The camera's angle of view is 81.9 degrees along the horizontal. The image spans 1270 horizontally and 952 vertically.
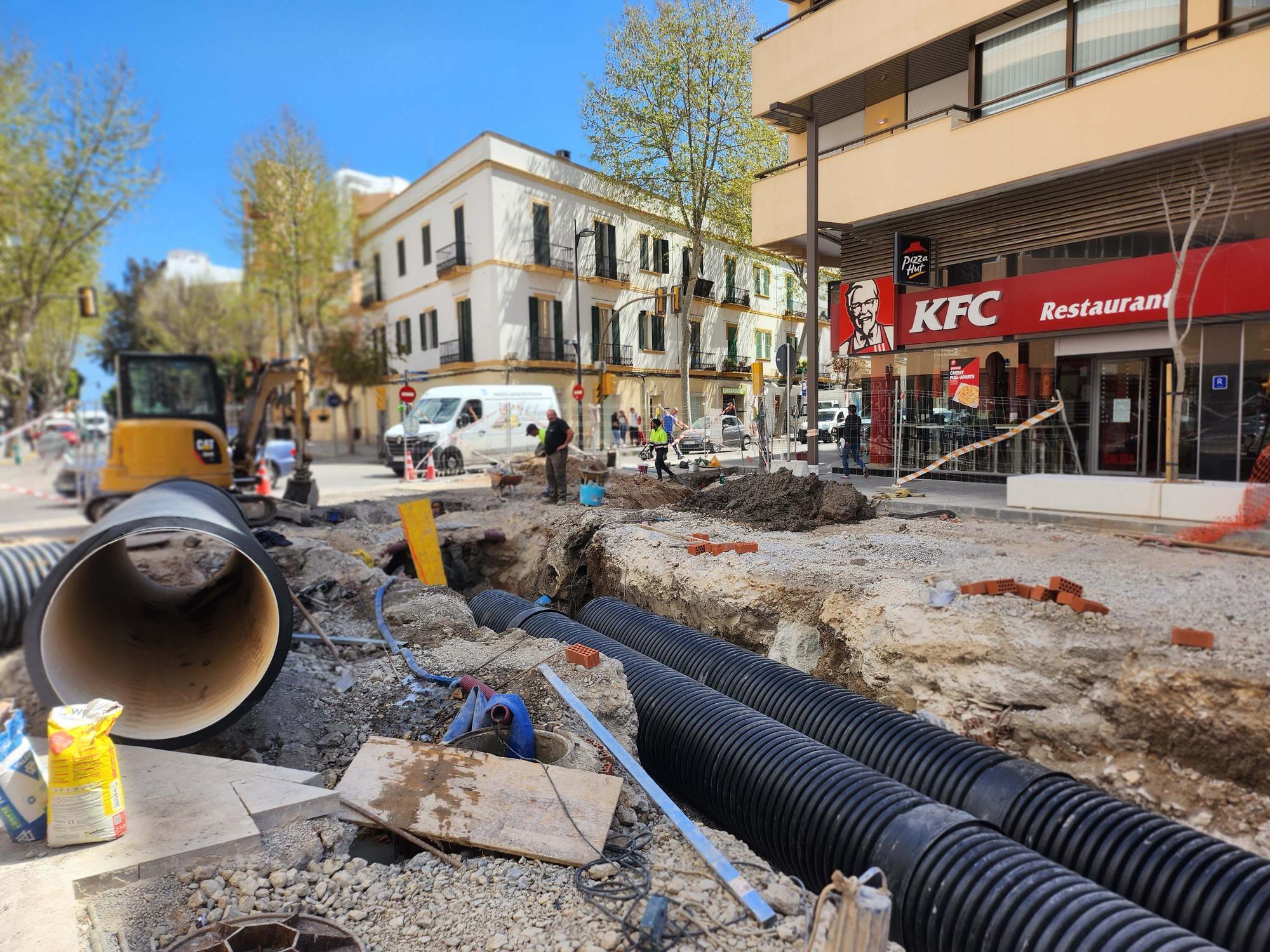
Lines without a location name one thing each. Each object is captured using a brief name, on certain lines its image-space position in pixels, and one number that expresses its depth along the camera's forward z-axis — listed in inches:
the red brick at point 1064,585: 212.8
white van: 838.5
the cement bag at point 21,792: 114.4
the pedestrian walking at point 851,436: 593.3
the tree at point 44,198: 980.6
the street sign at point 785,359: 553.3
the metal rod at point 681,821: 108.9
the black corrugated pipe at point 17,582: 206.2
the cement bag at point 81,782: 113.4
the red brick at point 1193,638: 176.6
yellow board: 354.0
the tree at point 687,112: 926.4
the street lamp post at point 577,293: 1040.2
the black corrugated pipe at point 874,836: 110.3
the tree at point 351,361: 1392.7
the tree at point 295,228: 1314.0
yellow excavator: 402.0
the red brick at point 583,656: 197.5
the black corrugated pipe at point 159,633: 143.8
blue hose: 196.7
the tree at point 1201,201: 410.0
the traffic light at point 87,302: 788.0
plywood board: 128.0
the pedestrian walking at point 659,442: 622.2
